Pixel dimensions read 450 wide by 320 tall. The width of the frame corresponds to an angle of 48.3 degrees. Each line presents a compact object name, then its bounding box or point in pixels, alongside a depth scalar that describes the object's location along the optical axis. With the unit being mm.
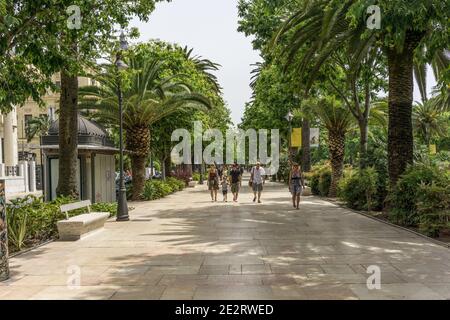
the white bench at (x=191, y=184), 41594
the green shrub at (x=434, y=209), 10562
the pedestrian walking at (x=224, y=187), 22856
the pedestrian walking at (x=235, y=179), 22594
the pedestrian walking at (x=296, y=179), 17864
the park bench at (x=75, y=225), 11016
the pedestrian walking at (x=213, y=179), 22941
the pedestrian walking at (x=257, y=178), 20902
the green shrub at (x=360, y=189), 16141
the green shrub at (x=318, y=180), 24848
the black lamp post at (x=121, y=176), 13655
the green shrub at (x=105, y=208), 15330
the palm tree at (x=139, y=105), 23141
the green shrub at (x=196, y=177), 57194
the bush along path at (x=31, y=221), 10156
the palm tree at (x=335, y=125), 23625
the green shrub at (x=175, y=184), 31591
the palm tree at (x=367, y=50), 13703
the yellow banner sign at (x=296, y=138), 31073
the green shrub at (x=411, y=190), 11867
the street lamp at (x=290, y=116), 34588
